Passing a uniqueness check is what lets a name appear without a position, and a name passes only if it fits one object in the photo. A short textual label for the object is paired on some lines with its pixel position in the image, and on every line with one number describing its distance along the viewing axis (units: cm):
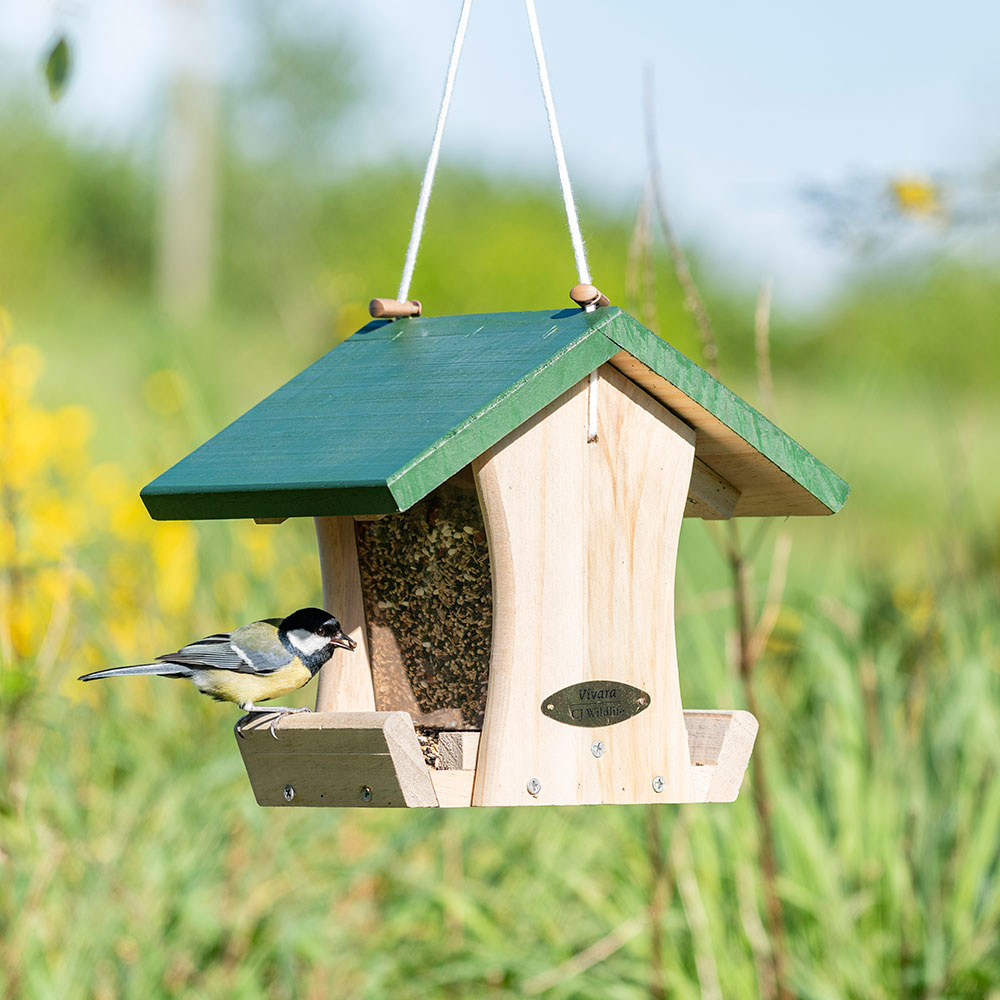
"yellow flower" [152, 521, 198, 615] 1182
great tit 525
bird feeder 492
